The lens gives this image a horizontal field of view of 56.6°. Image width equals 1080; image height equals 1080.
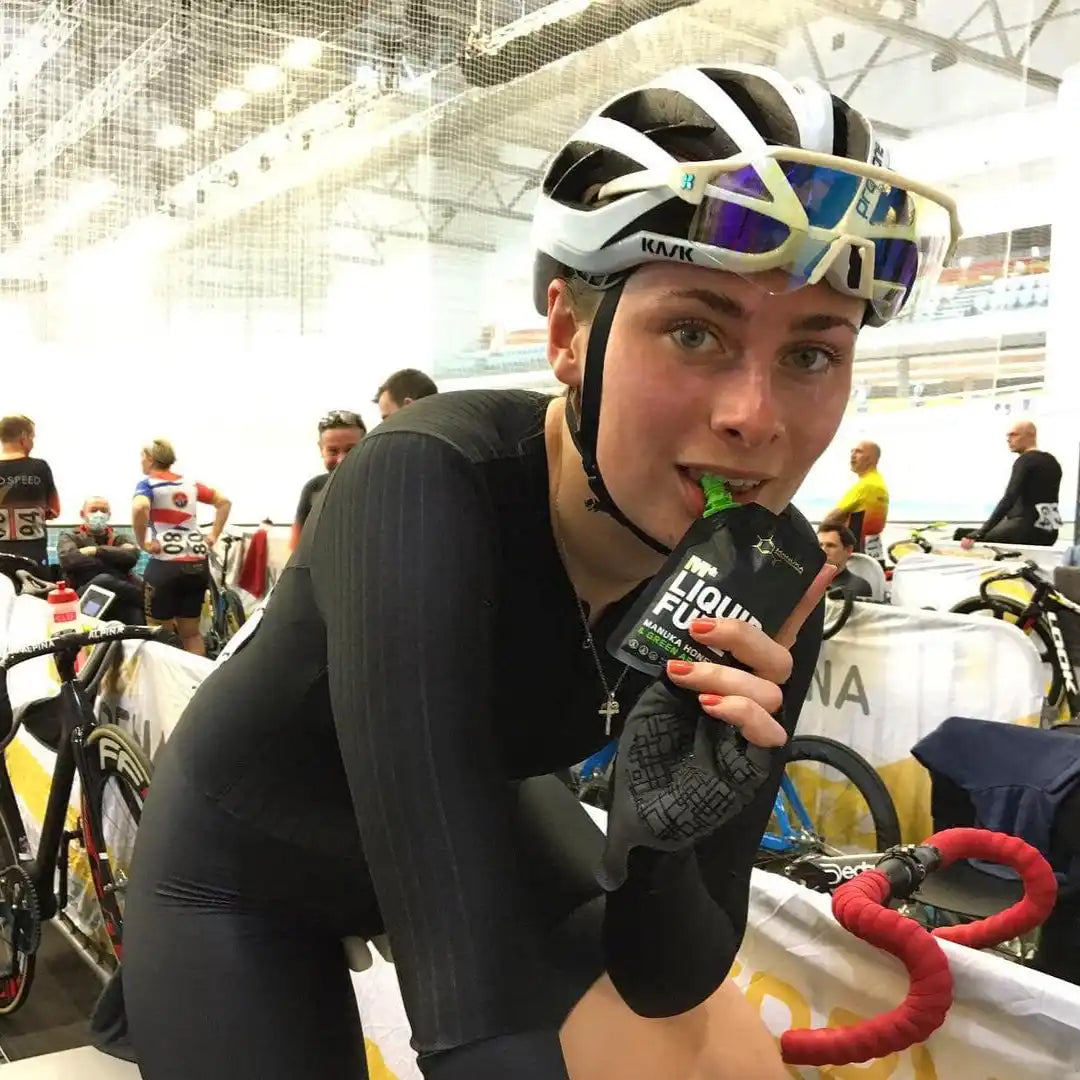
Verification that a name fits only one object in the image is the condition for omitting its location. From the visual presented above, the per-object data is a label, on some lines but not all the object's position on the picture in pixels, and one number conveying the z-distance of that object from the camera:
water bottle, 2.72
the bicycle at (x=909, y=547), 5.89
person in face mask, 5.14
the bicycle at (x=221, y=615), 6.61
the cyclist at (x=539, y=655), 0.74
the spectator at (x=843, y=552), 3.91
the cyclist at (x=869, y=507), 5.43
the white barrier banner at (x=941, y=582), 4.90
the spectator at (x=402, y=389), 3.60
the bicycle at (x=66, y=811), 2.51
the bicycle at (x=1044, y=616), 4.00
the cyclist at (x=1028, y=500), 6.34
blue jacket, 2.13
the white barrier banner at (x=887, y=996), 1.08
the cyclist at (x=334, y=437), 3.97
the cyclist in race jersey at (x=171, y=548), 5.29
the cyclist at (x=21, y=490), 5.25
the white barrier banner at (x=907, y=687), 2.97
